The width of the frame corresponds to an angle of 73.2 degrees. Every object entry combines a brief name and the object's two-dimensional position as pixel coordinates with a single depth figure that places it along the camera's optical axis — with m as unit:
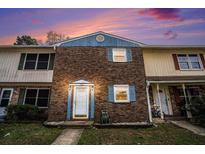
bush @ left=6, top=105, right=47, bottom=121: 9.20
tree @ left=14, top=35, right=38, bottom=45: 24.23
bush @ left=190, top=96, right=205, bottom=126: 8.25
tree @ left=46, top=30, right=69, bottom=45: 27.52
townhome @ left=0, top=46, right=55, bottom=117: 10.63
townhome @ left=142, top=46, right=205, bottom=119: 10.51
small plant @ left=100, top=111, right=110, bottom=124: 8.26
